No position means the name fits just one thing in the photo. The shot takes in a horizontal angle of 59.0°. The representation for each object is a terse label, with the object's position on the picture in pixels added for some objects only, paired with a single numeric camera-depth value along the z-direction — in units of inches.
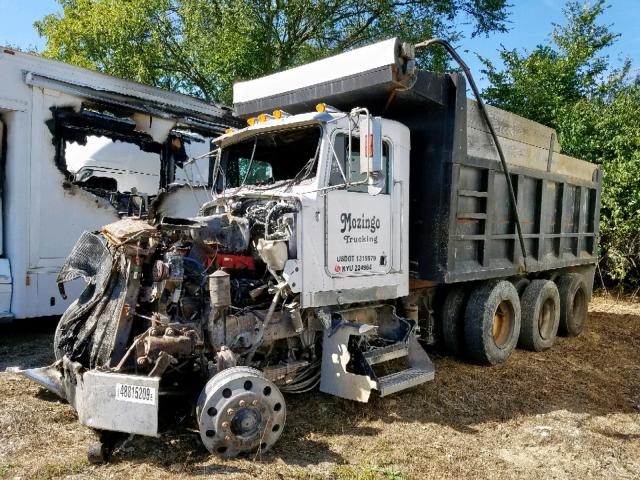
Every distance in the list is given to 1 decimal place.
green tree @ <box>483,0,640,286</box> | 488.7
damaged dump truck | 156.9
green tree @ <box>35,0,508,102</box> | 584.7
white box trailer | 259.6
